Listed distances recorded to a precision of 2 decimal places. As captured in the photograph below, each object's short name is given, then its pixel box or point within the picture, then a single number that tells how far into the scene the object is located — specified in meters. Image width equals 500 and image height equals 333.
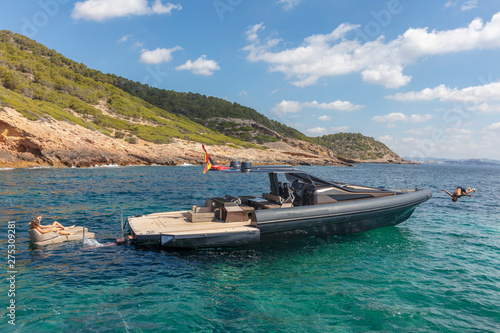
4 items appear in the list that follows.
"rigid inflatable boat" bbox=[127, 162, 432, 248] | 8.56
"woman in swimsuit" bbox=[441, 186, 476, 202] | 12.46
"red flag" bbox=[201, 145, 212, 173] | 8.93
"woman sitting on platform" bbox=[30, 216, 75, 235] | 8.82
